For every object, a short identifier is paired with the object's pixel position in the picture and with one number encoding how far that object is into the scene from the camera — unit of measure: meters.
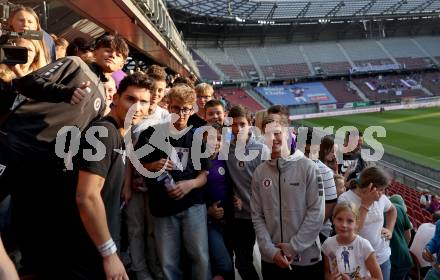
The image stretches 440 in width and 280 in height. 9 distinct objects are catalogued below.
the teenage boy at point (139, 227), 2.83
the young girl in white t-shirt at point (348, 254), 2.94
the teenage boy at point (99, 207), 1.86
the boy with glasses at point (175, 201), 2.74
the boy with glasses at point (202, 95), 4.55
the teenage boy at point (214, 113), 3.66
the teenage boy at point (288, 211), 2.93
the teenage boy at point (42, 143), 2.02
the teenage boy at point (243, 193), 3.35
